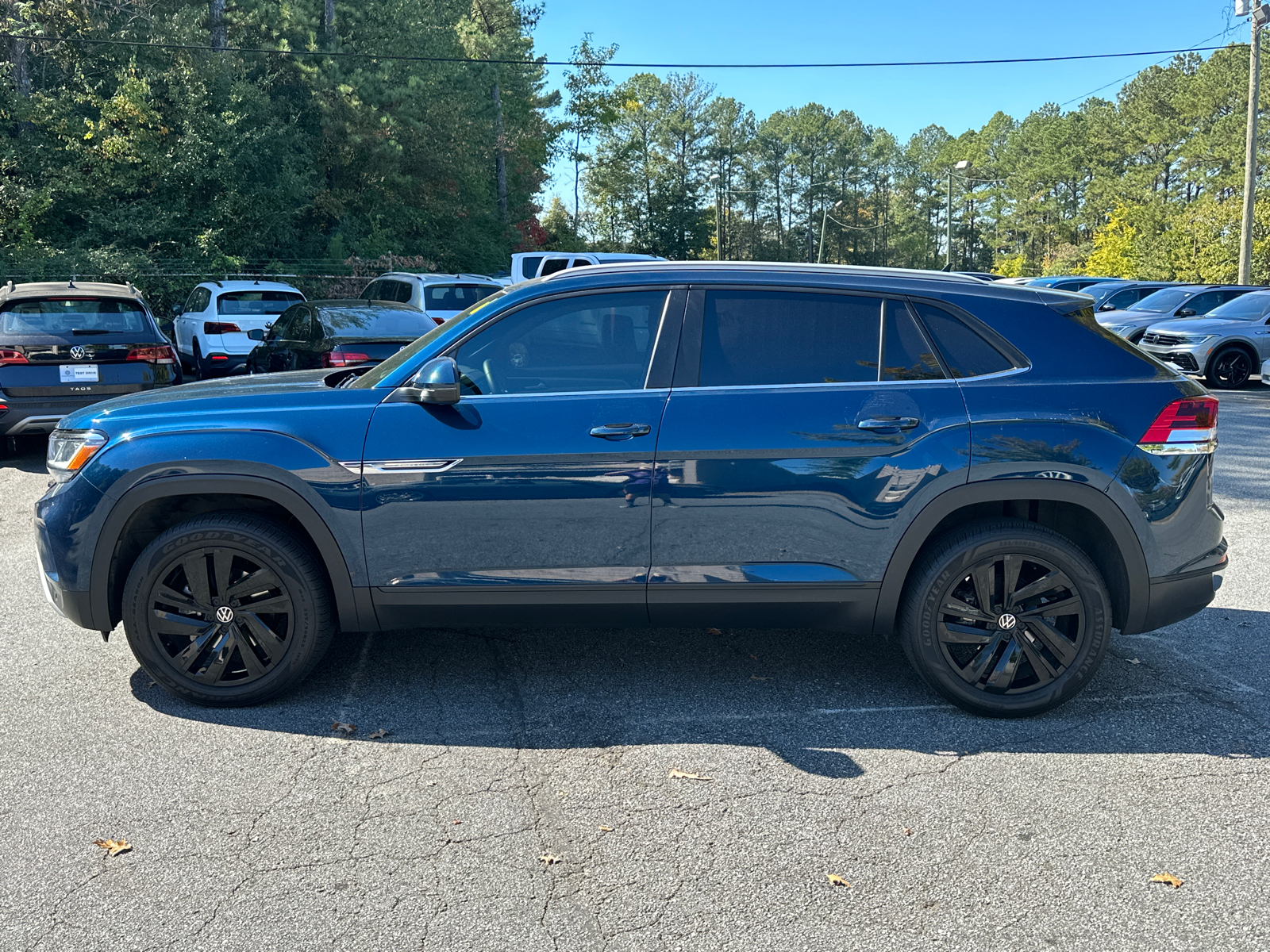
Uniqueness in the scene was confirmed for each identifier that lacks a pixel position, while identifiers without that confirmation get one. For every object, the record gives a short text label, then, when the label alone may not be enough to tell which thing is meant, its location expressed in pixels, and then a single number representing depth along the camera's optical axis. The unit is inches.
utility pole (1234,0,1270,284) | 1050.7
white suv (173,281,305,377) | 607.5
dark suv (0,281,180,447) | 386.3
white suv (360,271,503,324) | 627.2
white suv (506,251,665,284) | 866.8
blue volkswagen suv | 165.0
